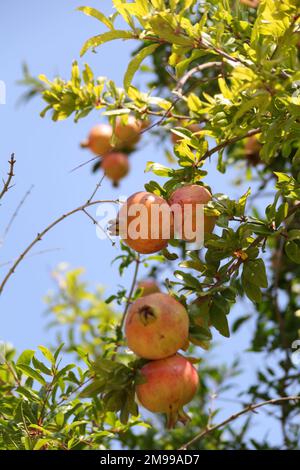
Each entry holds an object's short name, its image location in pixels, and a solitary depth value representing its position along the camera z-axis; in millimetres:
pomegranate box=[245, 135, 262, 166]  6610
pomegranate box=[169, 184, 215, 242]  3468
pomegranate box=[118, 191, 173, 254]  3394
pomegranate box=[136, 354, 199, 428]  3088
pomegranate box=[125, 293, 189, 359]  3072
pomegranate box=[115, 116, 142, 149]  6848
